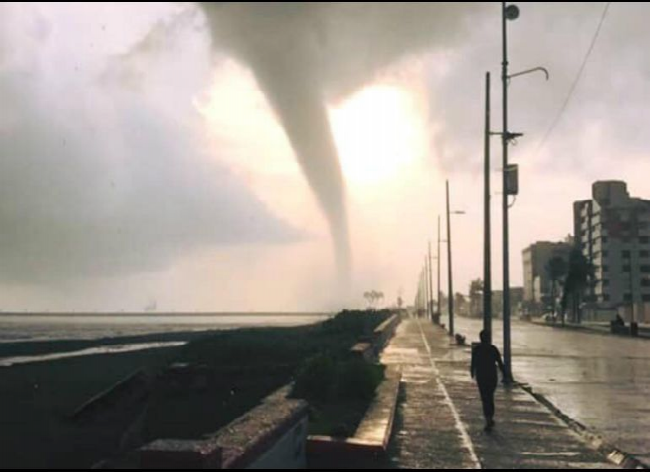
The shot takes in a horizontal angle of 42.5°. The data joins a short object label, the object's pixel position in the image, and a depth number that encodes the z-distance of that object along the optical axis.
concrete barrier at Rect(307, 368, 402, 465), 9.68
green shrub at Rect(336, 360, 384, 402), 15.12
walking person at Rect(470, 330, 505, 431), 13.85
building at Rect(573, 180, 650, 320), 163.38
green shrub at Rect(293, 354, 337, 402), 14.54
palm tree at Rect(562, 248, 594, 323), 120.88
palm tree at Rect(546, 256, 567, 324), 143.75
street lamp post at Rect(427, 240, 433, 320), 109.25
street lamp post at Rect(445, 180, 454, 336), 59.72
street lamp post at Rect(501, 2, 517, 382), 24.86
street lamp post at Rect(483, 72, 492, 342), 27.23
